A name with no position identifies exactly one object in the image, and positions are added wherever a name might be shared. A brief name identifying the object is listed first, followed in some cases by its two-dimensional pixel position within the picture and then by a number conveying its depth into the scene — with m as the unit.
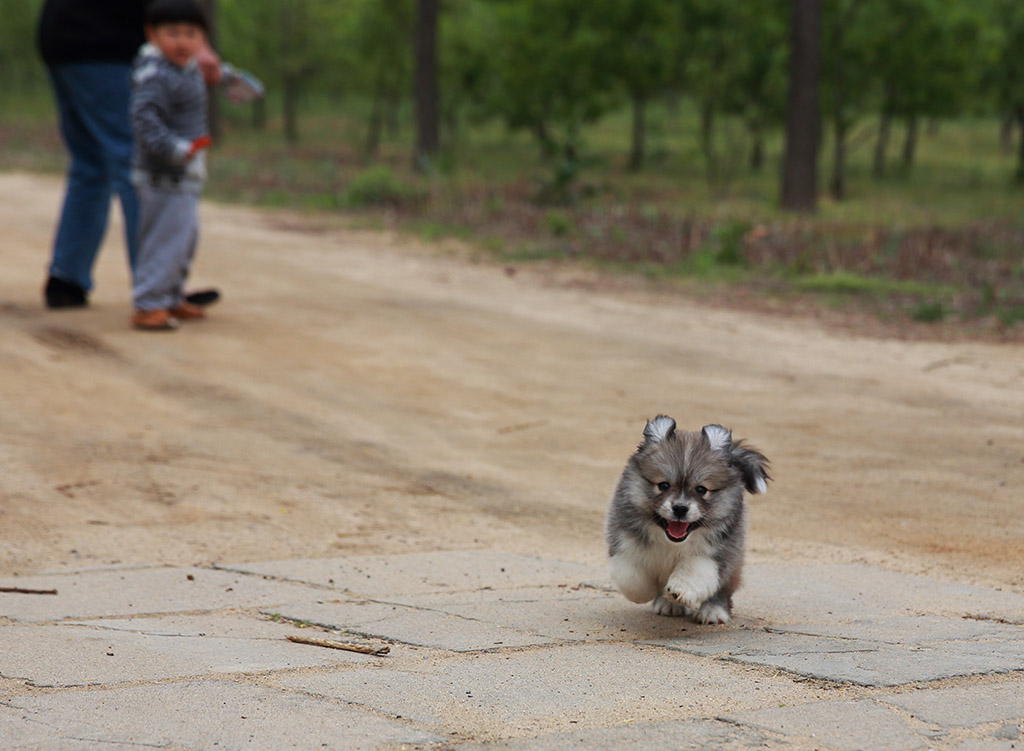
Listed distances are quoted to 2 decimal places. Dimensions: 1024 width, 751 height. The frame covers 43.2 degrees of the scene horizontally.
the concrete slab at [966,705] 3.70
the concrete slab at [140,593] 4.96
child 9.62
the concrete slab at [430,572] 5.56
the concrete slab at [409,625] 4.59
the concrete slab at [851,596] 5.16
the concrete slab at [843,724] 3.52
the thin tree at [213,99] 29.47
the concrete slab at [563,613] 4.88
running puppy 4.82
